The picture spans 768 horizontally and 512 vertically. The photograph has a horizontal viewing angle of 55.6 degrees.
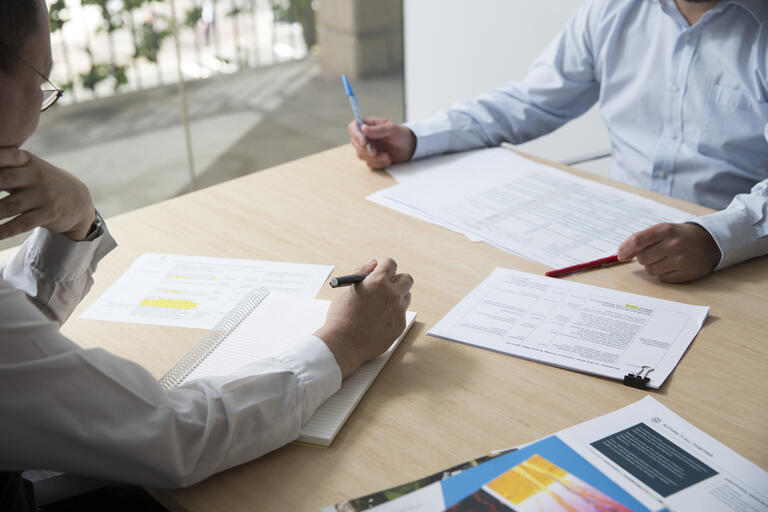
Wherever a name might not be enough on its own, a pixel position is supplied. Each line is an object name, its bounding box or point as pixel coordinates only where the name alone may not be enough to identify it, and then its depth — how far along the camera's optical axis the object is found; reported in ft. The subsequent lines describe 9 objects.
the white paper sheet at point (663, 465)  2.73
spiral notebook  3.25
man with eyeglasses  2.63
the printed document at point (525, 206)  4.69
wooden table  2.98
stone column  13.57
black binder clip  3.37
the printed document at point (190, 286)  4.07
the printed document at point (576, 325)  3.56
